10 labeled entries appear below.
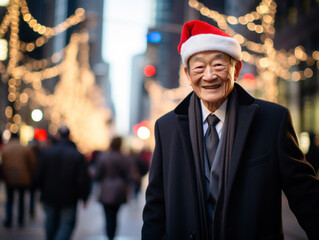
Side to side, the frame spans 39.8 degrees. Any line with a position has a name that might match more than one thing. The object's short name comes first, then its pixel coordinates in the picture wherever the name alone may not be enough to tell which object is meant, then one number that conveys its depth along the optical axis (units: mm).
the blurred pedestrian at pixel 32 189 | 11163
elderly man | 2564
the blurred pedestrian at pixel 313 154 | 11383
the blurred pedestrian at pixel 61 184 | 6746
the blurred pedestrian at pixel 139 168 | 15221
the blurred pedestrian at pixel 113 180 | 7965
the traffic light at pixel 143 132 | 24359
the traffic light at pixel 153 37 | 12836
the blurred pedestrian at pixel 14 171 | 9922
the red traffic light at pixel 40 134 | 31158
